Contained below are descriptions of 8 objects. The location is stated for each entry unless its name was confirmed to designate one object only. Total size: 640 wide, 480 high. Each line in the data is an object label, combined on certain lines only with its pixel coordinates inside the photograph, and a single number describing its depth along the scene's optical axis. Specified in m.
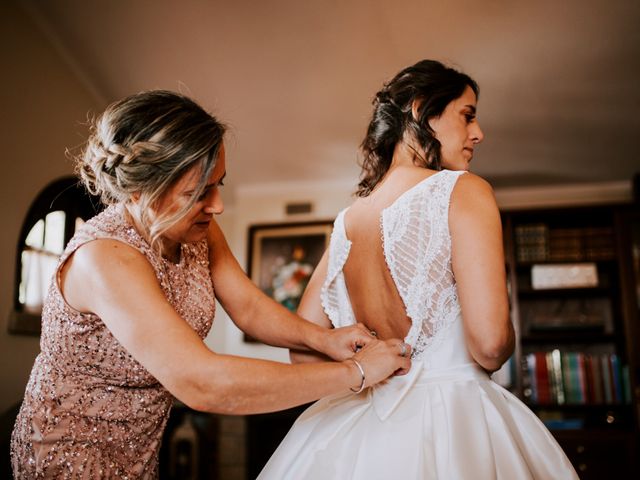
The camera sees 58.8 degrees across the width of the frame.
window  3.16
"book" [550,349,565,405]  4.41
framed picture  5.16
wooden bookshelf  4.16
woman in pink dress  1.03
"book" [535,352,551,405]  4.40
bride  1.14
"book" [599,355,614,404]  4.35
